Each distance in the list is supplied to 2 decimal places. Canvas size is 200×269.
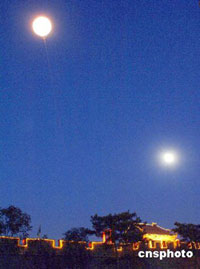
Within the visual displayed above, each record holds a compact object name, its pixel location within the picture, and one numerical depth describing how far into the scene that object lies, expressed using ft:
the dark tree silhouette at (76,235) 128.89
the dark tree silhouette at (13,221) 106.32
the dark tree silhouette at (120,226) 116.78
